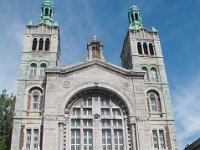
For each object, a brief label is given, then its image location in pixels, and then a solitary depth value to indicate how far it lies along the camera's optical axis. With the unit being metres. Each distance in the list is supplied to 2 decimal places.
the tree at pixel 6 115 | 39.06
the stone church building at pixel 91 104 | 28.53
